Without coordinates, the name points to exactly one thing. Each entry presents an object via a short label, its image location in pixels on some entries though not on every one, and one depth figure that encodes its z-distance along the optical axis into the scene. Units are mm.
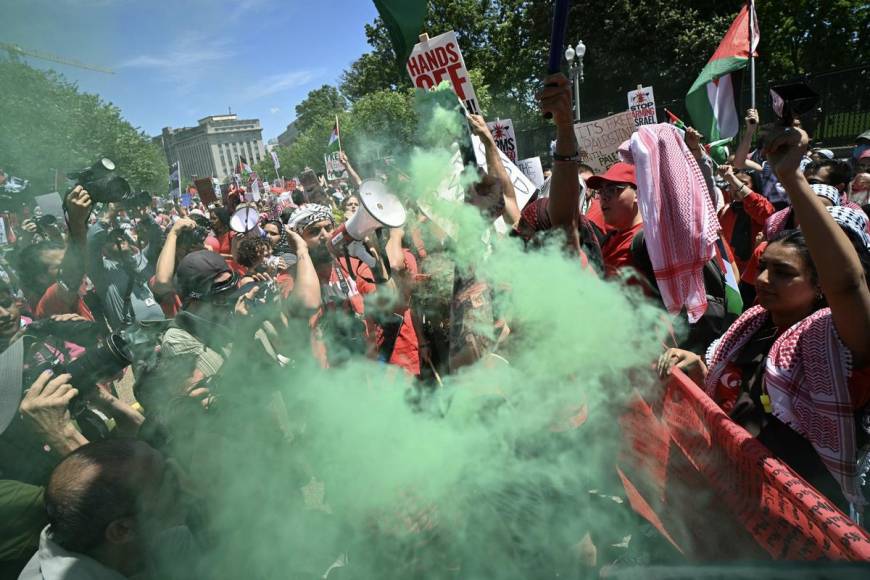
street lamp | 15523
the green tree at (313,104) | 54606
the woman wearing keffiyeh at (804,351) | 1532
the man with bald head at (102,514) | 1616
